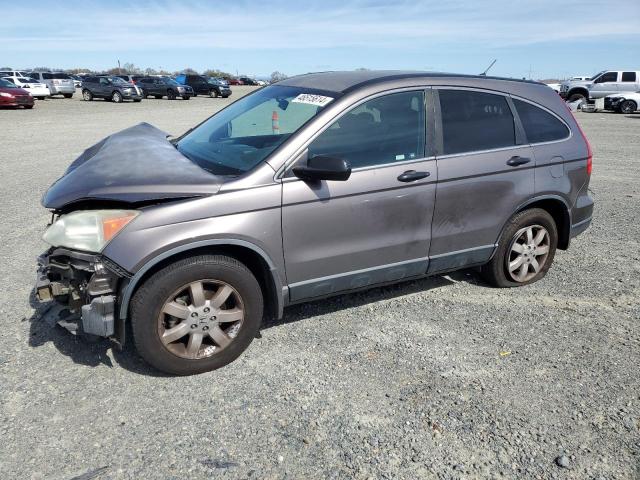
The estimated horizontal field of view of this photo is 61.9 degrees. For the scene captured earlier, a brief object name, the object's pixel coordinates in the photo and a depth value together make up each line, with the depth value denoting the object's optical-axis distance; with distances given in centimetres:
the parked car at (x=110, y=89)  3133
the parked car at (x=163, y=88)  3528
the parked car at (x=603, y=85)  2723
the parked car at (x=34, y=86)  3098
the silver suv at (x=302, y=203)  314
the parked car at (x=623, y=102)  2588
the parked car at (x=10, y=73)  3239
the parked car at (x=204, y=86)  3869
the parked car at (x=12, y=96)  2447
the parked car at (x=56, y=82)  3319
